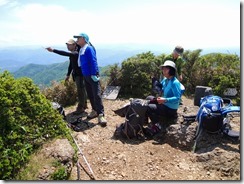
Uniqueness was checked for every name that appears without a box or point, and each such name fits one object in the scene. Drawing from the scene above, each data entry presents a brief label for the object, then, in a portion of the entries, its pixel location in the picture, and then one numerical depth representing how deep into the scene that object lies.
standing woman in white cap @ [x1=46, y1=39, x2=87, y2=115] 5.27
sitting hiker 4.13
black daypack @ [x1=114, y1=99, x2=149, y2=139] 4.25
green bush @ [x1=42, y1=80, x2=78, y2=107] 6.58
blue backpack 3.62
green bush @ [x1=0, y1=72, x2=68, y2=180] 2.83
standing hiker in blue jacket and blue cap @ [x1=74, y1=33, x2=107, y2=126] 4.87
